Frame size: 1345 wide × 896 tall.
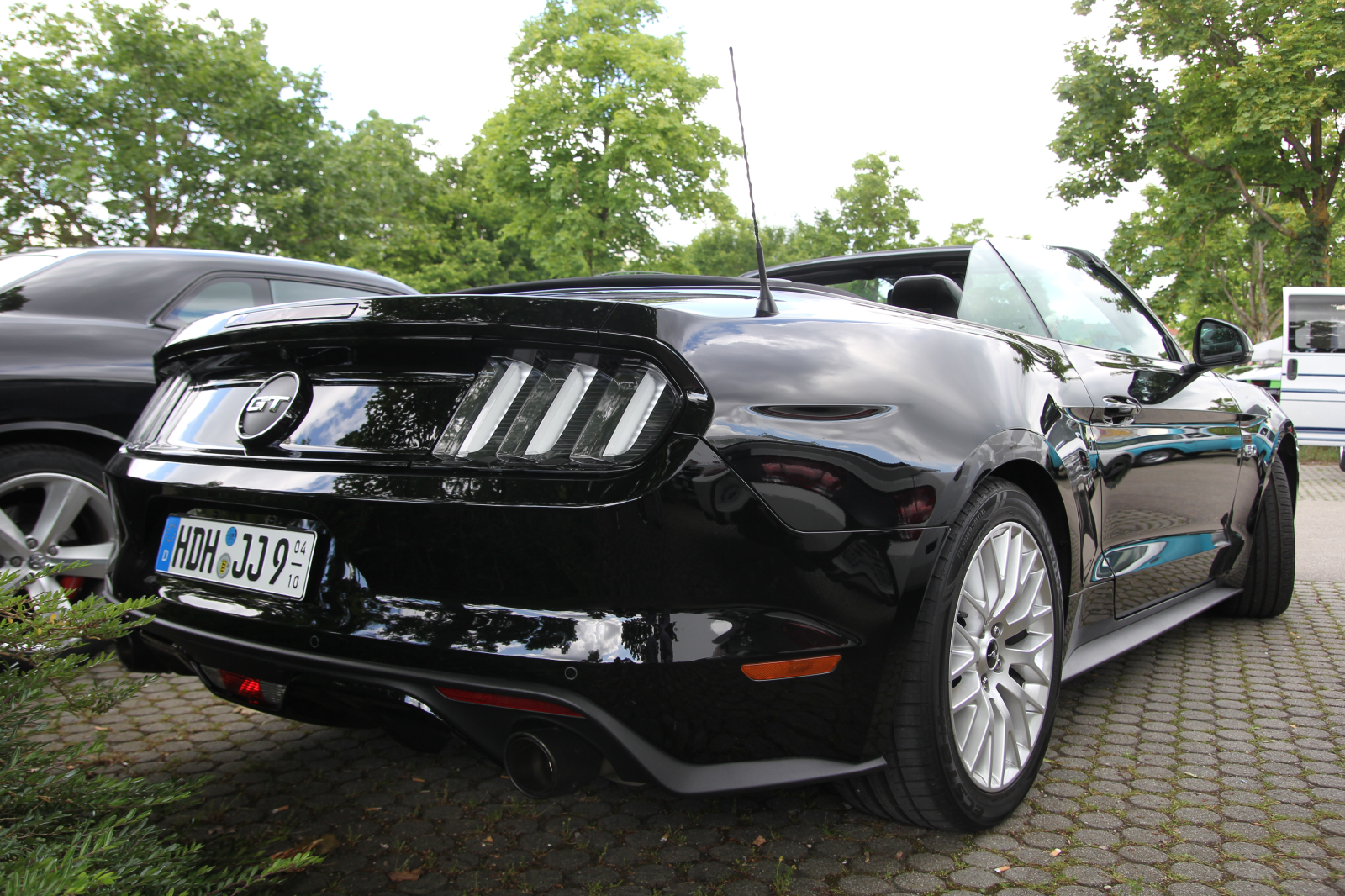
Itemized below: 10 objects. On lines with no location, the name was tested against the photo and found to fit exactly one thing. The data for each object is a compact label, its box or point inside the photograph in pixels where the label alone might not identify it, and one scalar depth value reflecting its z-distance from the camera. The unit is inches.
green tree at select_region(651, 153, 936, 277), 1489.9
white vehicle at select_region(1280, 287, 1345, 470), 601.9
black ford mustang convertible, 70.9
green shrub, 66.5
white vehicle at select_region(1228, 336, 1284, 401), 761.6
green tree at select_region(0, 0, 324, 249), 778.2
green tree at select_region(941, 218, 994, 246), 1750.7
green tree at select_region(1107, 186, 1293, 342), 826.2
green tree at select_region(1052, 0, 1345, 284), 714.8
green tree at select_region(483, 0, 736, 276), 1011.3
